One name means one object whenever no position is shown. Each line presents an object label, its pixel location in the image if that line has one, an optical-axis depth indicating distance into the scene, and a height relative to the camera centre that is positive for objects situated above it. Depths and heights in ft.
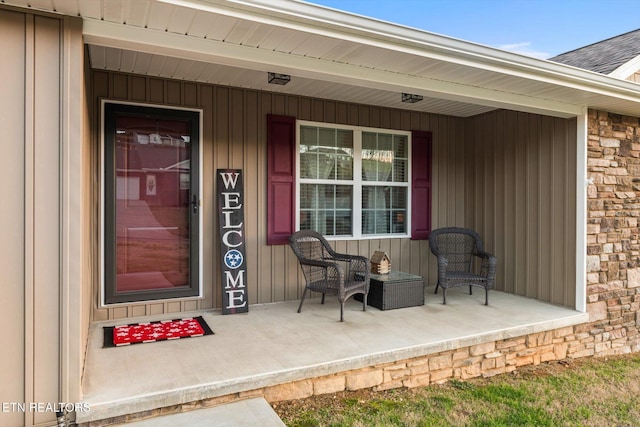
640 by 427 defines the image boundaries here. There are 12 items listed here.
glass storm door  12.88 +0.23
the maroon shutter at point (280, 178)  15.02 +1.14
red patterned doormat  11.14 -3.31
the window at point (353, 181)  15.94 +1.17
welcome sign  13.85 -0.99
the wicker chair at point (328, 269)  13.12 -2.01
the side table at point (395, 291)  14.44 -2.73
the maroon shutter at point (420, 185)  17.83 +1.08
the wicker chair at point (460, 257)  15.05 -1.81
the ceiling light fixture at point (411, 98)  14.83 +3.92
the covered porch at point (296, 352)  8.46 -3.39
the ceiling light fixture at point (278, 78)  11.97 +3.71
